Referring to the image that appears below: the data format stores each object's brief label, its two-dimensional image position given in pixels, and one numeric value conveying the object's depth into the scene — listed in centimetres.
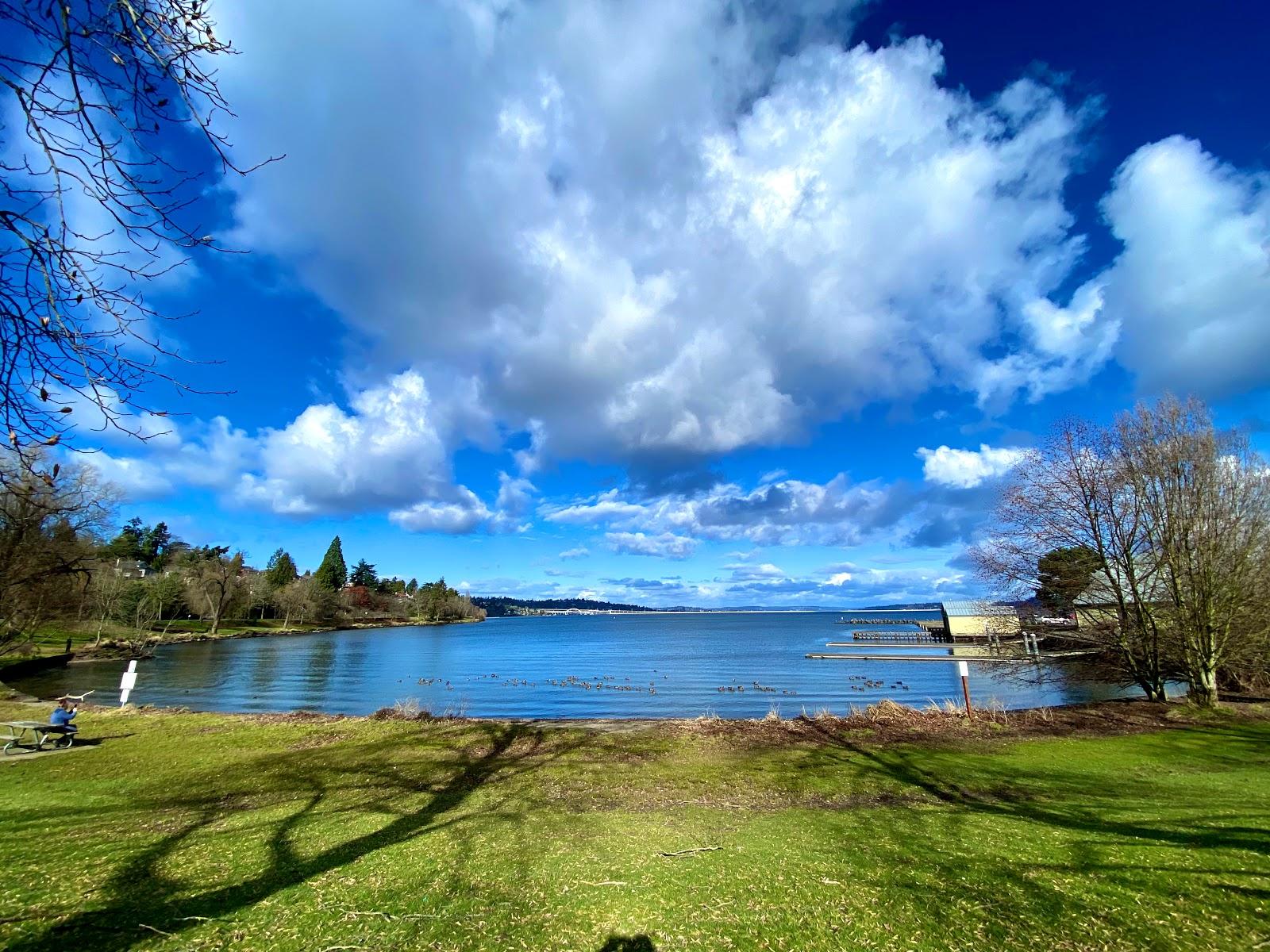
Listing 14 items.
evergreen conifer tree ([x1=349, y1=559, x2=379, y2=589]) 16738
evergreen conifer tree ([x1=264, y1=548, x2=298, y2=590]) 12304
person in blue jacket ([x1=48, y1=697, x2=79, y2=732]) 1425
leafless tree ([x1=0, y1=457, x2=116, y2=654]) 2069
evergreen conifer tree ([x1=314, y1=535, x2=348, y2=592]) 13788
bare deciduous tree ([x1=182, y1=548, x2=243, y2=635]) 9431
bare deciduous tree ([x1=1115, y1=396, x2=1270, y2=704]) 1970
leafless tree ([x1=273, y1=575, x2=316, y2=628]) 11088
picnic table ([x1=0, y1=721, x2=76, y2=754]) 1377
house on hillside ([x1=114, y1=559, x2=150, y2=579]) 7305
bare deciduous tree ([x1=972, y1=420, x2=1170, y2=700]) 2083
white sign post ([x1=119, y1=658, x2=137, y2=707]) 2080
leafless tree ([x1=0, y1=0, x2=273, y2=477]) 256
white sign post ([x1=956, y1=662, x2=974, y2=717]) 1731
